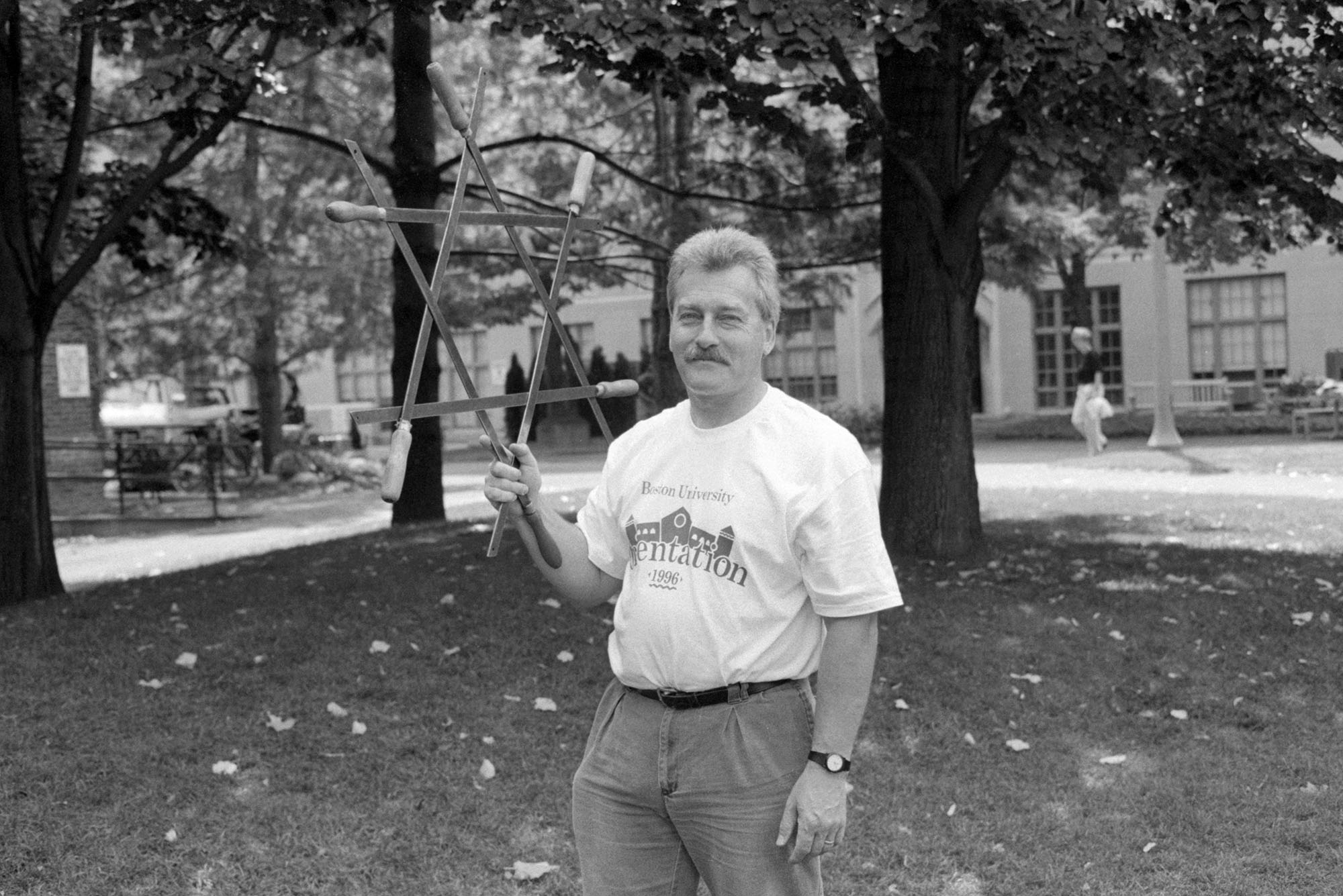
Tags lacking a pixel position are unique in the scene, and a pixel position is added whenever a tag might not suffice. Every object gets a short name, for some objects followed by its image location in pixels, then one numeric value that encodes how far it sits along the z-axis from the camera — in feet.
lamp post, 68.08
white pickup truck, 105.50
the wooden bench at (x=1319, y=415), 71.36
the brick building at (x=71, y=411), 62.13
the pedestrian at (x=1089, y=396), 65.67
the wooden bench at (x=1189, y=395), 95.91
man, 8.82
